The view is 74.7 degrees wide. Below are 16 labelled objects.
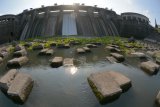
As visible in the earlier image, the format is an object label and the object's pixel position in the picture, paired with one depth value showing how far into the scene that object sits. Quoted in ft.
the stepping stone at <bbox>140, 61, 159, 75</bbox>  9.27
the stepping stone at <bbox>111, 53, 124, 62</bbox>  11.25
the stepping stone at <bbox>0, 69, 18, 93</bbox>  7.04
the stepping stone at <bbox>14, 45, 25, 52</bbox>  13.82
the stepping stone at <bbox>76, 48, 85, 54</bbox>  12.76
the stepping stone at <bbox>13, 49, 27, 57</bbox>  12.00
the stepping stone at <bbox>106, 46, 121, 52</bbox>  13.79
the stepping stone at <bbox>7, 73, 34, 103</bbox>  6.28
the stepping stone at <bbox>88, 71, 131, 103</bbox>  6.26
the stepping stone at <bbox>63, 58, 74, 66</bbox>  10.11
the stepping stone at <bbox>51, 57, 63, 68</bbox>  9.93
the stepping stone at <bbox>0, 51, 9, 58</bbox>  12.50
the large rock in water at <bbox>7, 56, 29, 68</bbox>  10.03
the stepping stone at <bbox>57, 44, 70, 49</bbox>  14.92
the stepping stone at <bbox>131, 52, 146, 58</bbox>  12.37
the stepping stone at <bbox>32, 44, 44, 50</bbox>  14.16
